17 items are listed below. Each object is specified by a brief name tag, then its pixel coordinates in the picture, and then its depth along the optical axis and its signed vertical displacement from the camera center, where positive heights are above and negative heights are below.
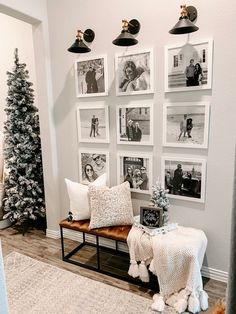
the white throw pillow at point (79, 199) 2.60 -0.83
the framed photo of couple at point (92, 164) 2.78 -0.51
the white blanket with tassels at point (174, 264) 1.91 -1.17
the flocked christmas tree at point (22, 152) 3.08 -0.40
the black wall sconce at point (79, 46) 2.36 +0.69
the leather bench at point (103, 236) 2.31 -1.10
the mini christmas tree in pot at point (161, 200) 2.26 -0.74
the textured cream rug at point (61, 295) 2.03 -1.52
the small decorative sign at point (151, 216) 2.18 -0.86
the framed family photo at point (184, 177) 2.26 -0.55
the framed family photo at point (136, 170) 2.52 -0.53
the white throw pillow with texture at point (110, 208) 2.42 -0.86
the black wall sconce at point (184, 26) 1.85 +0.68
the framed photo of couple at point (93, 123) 2.67 -0.04
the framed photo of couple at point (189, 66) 2.08 +0.44
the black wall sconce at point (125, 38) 2.10 +0.67
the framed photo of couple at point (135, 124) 2.43 -0.05
